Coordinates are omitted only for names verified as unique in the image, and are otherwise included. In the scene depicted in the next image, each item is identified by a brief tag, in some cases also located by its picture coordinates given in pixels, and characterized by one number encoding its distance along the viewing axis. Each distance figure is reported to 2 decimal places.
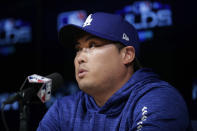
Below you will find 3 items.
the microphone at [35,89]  4.52
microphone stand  4.52
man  4.59
